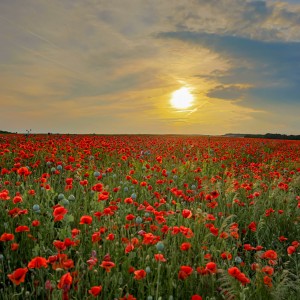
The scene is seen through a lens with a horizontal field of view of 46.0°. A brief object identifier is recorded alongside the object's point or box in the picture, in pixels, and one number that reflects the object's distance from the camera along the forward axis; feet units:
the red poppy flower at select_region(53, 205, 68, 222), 9.58
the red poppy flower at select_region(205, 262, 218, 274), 8.43
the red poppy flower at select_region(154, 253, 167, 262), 8.57
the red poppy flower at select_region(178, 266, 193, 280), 8.39
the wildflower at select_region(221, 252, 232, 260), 10.12
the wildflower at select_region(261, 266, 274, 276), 9.32
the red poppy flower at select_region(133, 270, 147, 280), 8.10
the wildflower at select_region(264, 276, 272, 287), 9.07
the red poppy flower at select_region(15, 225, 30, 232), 9.91
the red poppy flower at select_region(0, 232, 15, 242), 9.32
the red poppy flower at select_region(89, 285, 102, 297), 7.13
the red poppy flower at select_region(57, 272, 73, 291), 6.97
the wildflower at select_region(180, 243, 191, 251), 9.53
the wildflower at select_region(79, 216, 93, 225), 9.73
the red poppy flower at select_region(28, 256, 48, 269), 7.54
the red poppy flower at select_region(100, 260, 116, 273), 8.03
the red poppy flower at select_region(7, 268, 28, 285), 7.37
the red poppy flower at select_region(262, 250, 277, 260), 9.27
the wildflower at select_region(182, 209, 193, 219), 10.63
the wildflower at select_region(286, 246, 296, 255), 10.65
